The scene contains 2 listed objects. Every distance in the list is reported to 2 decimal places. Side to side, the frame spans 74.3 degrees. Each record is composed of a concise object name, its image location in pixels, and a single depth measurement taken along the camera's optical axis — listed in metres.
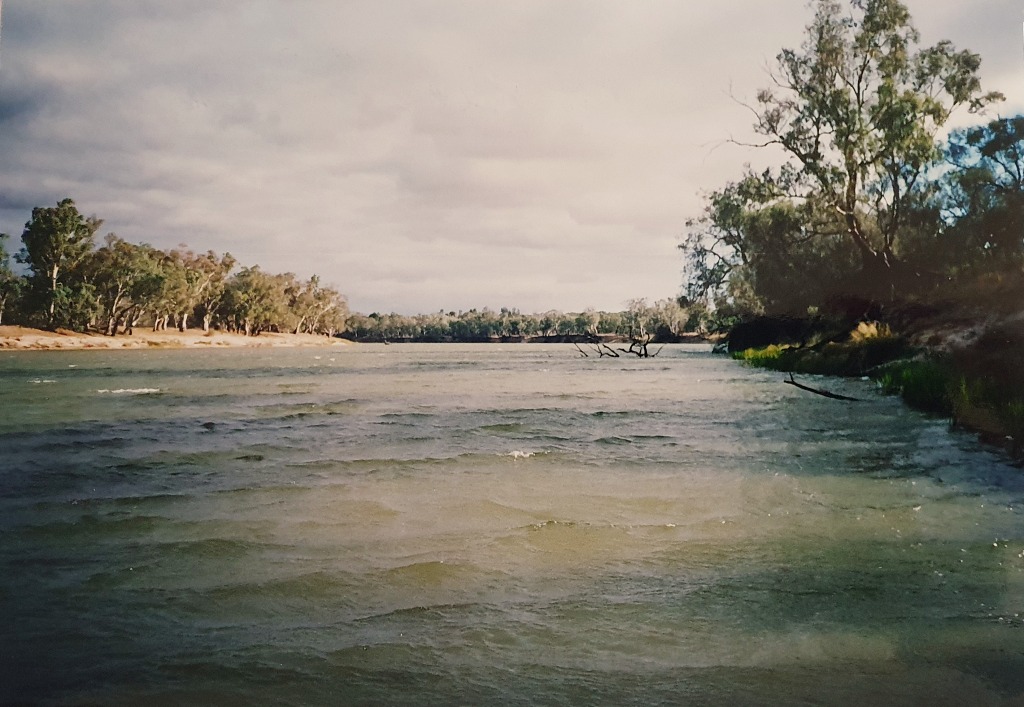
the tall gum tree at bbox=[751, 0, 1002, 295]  34.56
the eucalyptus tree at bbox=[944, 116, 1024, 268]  34.94
